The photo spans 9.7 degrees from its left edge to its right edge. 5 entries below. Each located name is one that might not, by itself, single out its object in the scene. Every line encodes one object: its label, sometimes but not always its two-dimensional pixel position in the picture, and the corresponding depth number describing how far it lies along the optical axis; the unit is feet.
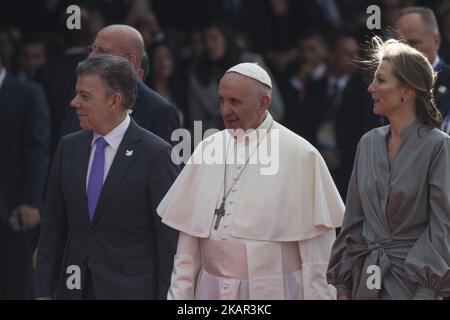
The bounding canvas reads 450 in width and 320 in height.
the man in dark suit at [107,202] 46.67
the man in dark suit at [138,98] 53.84
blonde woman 40.29
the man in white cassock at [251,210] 43.66
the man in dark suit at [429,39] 53.69
